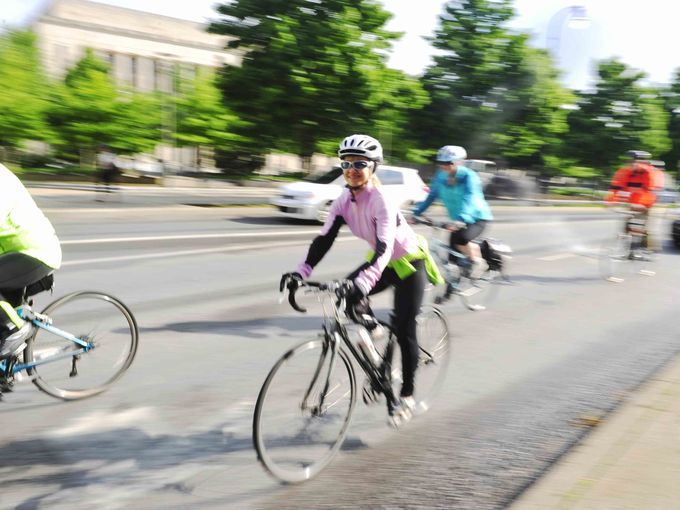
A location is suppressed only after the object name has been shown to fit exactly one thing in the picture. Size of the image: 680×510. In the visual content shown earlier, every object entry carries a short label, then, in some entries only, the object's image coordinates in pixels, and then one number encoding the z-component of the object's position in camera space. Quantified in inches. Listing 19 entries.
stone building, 3019.2
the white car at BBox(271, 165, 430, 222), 678.5
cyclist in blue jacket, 299.9
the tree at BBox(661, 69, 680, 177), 2667.3
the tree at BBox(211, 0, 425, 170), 1256.2
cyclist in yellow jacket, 146.9
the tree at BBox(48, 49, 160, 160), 1551.4
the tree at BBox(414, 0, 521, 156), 1812.3
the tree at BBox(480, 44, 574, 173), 1841.8
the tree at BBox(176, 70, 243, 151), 1545.3
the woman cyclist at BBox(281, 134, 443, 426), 141.8
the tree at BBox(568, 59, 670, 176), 2319.1
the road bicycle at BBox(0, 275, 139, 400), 159.0
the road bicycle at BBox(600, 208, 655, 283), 430.6
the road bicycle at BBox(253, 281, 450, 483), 129.1
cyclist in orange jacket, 416.5
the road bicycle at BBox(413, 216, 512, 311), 309.3
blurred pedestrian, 861.2
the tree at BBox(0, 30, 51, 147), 1347.2
